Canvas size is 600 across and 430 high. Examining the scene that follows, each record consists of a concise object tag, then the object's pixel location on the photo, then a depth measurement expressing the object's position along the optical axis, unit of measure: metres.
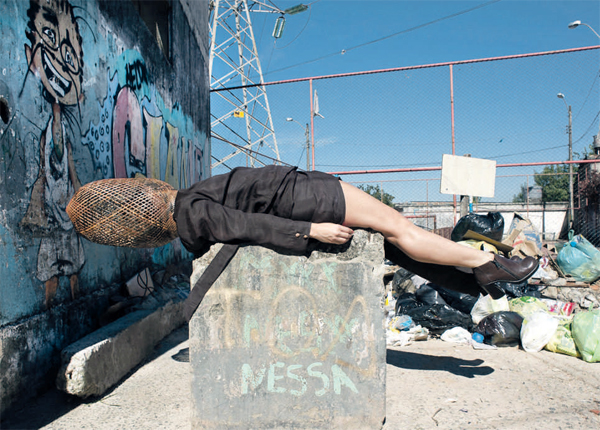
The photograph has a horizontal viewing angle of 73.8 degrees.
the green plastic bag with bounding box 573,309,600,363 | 3.41
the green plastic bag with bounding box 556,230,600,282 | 5.67
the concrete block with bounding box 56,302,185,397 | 2.61
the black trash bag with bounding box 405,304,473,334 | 4.34
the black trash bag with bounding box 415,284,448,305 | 4.72
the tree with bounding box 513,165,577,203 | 42.84
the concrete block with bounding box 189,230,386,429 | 2.28
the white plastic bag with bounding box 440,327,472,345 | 4.08
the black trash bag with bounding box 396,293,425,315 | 4.68
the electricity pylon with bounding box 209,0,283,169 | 13.73
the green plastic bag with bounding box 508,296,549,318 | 4.37
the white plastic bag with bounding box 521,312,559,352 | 3.74
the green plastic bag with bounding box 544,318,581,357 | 3.60
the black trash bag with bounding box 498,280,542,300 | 5.01
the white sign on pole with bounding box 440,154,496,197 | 6.12
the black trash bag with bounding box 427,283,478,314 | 4.58
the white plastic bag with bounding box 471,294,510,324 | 4.35
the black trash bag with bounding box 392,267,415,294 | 5.55
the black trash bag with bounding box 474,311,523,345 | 3.91
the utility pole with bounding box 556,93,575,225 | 28.03
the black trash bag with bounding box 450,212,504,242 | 5.51
